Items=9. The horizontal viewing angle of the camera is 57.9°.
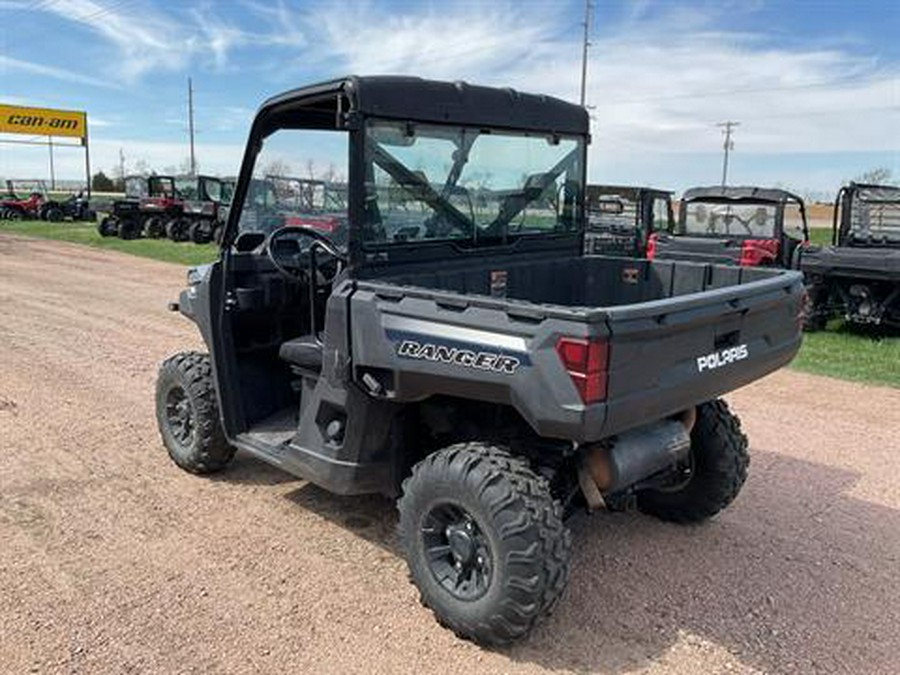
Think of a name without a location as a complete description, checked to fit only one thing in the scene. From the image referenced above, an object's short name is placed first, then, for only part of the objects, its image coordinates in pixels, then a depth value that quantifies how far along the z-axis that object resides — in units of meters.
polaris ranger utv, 2.83
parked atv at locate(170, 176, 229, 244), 22.75
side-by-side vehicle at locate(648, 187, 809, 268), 11.30
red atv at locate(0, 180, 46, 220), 32.81
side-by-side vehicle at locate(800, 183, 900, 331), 9.50
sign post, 44.25
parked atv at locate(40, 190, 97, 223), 32.34
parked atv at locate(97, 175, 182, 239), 24.69
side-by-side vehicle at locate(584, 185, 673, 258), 14.65
